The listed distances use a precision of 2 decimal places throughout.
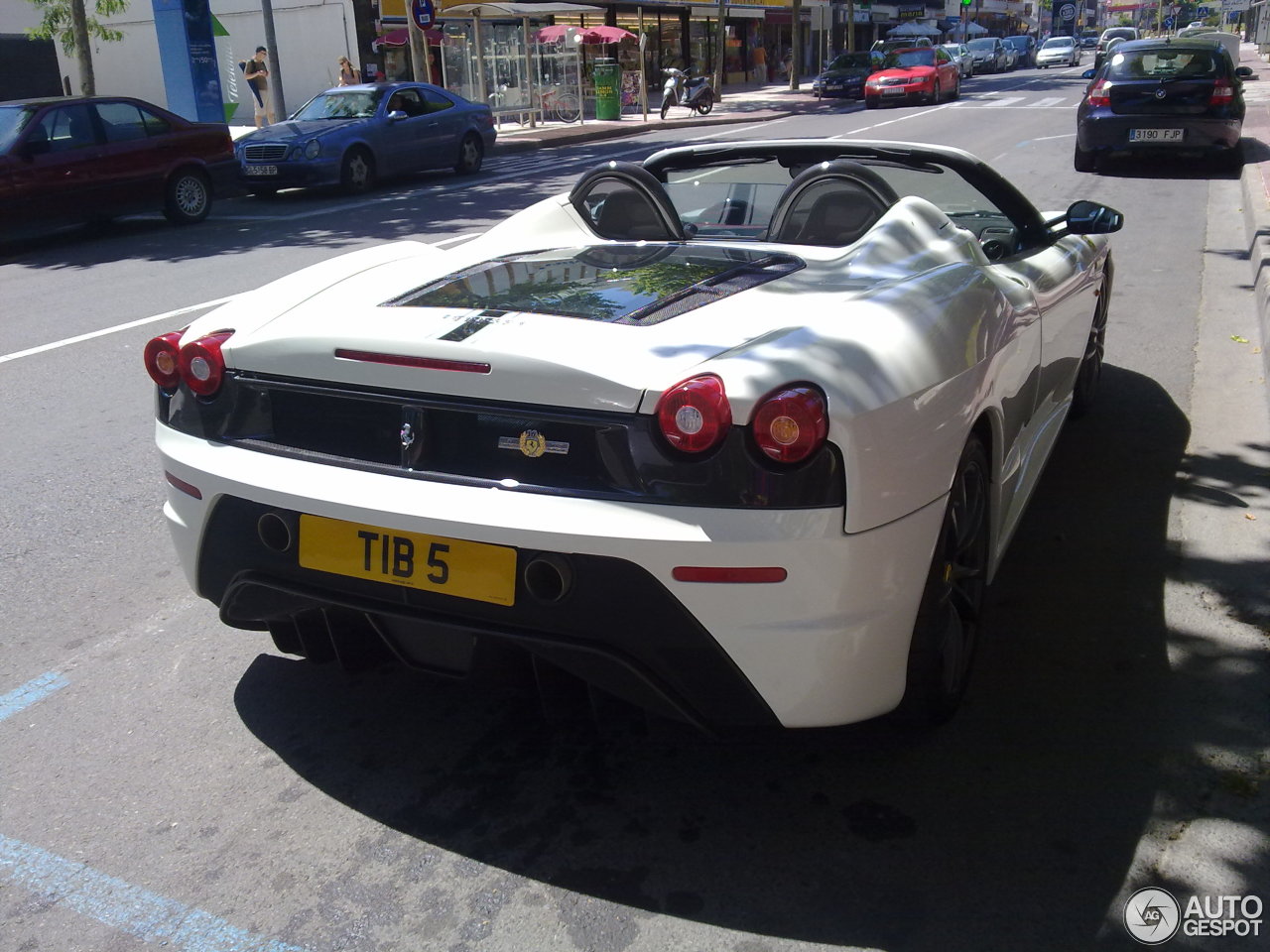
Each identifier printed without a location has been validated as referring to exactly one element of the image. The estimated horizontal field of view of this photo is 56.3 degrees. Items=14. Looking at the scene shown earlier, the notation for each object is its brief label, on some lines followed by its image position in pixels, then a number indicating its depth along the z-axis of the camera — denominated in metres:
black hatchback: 14.71
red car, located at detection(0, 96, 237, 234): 12.21
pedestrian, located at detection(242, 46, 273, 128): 23.98
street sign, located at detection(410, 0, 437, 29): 21.73
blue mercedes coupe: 15.35
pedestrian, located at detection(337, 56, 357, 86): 23.61
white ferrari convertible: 2.37
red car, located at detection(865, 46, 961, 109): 30.62
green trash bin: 29.75
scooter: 30.92
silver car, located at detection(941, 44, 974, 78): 47.00
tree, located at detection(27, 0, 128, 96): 16.86
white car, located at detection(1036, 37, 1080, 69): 54.41
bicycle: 28.09
